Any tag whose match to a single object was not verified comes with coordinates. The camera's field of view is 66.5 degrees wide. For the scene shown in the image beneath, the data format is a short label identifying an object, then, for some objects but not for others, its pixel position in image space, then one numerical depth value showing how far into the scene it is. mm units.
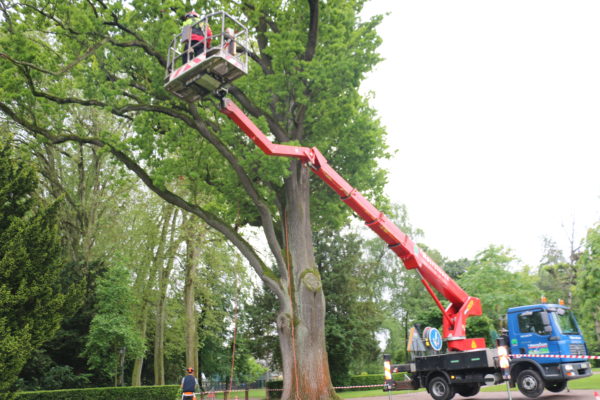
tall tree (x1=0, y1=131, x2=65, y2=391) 9633
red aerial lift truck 10555
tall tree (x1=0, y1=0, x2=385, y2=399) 12984
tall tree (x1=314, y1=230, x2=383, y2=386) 28047
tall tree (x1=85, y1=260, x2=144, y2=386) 19578
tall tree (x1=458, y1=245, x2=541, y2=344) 24484
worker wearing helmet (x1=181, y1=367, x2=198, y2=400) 11847
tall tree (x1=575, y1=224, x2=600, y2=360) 19156
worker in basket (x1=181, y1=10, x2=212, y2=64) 10141
